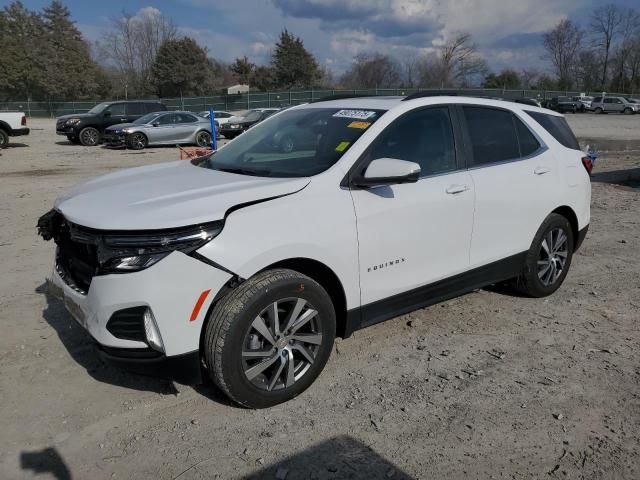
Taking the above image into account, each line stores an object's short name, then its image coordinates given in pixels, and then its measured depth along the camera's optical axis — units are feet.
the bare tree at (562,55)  296.92
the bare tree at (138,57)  249.14
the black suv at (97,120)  72.18
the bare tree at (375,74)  273.75
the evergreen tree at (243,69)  247.70
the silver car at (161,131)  64.90
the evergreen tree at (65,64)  193.57
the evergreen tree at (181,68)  202.90
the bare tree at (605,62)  281.74
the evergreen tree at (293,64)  213.46
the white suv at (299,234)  9.22
